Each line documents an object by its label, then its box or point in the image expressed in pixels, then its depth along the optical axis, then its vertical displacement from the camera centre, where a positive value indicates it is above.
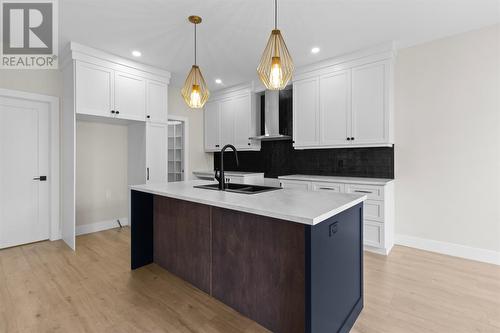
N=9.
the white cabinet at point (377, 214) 3.05 -0.62
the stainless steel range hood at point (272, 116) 4.43 +0.89
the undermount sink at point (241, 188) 2.26 -0.23
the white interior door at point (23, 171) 3.27 -0.09
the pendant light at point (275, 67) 1.90 +0.77
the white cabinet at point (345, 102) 3.26 +0.90
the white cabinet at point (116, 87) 3.27 +1.15
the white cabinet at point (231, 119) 4.88 +0.95
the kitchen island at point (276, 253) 1.42 -0.63
